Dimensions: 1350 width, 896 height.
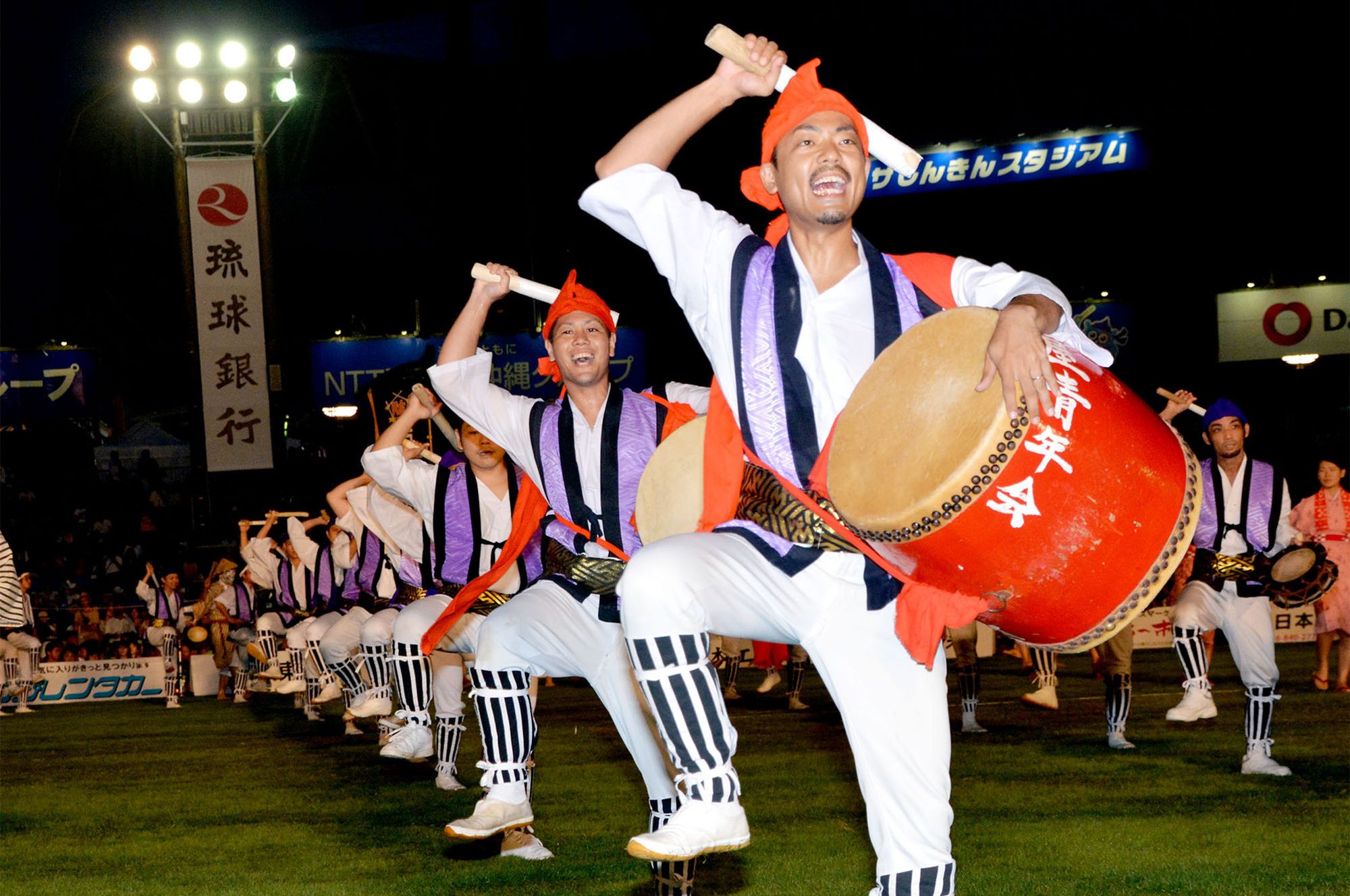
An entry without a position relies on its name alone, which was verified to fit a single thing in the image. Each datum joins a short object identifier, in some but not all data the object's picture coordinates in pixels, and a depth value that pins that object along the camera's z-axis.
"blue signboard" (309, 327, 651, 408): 19.09
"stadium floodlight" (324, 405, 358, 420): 19.23
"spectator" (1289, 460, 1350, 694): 10.33
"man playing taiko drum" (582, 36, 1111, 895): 2.62
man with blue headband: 6.36
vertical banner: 13.24
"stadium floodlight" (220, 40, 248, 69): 13.04
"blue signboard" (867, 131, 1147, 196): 17.12
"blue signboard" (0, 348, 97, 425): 20.44
